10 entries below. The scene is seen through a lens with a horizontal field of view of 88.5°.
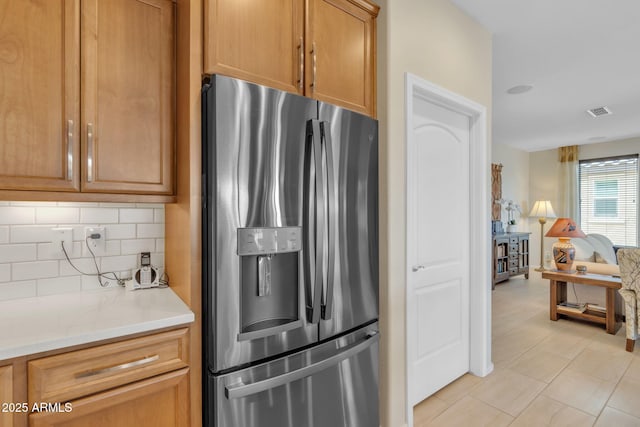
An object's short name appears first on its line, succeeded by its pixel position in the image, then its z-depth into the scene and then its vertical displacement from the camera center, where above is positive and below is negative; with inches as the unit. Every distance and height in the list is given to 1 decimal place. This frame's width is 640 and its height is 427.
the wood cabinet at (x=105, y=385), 38.0 -21.7
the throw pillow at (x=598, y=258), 182.2 -25.4
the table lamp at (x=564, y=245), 147.4 -14.7
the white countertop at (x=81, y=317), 39.0 -14.6
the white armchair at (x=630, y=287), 114.0 -25.9
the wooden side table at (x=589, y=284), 133.6 -36.0
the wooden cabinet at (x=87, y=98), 45.7 +17.7
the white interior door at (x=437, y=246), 83.9 -9.0
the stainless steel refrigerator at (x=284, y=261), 47.9 -7.7
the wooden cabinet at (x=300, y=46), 52.3 +30.5
